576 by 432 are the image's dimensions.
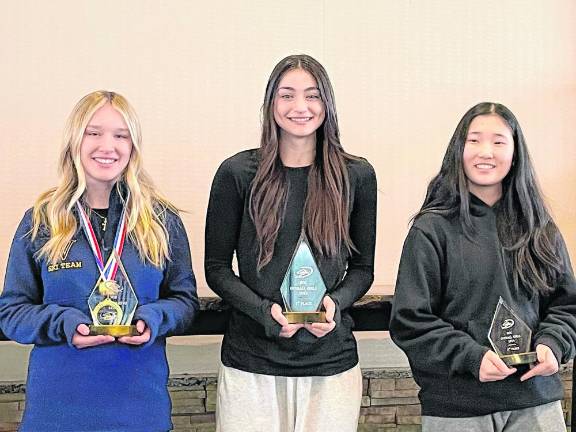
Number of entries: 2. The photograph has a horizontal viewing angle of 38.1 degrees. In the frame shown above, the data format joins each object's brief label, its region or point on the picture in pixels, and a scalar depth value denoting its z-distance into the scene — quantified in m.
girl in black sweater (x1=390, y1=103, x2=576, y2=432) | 2.13
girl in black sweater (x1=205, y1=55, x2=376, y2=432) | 2.27
